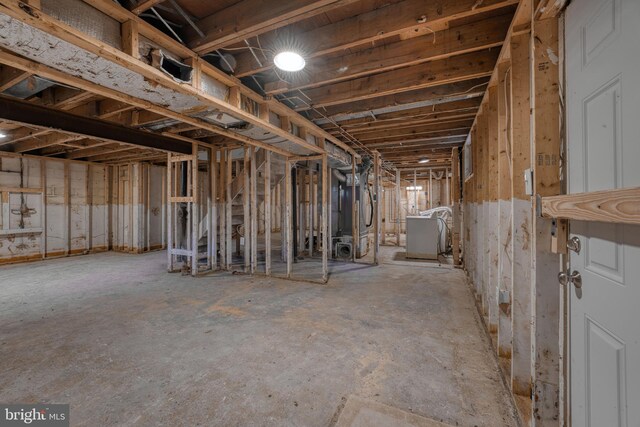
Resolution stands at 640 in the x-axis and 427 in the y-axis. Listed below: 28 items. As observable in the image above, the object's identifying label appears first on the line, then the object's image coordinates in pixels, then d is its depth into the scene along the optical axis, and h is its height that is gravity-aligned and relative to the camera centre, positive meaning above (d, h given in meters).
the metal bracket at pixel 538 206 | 1.20 +0.03
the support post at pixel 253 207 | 4.51 +0.12
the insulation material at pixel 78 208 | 6.36 +0.18
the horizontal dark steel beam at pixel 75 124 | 2.63 +1.06
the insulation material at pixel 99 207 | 6.77 +0.21
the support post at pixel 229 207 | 4.78 +0.13
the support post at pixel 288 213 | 4.09 +0.01
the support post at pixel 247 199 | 4.63 +0.26
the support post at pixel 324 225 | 3.96 -0.18
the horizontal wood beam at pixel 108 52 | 1.20 +0.92
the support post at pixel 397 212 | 7.32 +0.01
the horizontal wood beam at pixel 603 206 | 0.63 +0.02
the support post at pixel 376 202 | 5.39 +0.23
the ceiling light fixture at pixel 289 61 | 1.95 +1.16
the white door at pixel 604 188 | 0.77 +0.08
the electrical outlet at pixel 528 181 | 1.29 +0.15
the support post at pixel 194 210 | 4.41 +0.07
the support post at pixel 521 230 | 1.58 -0.11
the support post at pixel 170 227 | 4.57 -0.22
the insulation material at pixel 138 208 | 6.78 +0.18
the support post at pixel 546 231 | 1.22 -0.09
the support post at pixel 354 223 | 5.52 -0.22
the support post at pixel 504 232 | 1.89 -0.14
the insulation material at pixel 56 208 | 5.98 +0.17
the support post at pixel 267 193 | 4.25 +0.34
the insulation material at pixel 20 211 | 5.32 +0.09
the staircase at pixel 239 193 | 4.64 +0.37
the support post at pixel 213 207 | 4.76 +0.13
